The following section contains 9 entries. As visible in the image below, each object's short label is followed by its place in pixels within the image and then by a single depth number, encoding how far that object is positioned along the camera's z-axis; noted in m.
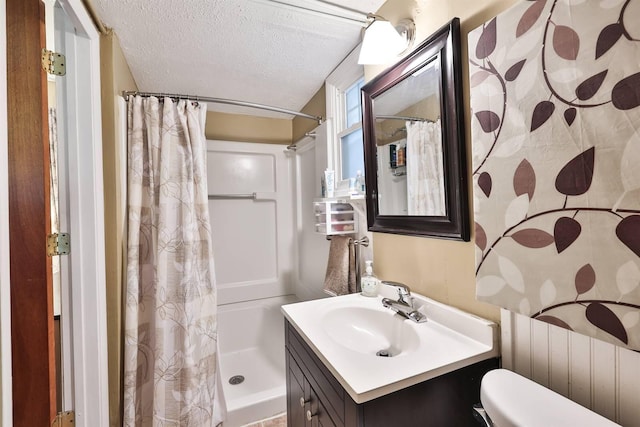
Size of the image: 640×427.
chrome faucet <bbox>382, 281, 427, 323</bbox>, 1.05
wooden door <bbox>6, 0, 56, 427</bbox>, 0.88
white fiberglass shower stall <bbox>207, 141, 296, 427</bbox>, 2.41
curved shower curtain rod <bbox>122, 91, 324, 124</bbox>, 1.56
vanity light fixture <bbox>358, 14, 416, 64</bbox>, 1.14
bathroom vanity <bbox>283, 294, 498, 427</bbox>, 0.72
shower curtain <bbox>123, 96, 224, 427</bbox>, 1.50
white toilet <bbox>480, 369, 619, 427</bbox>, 0.56
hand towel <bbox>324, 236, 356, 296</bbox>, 1.53
